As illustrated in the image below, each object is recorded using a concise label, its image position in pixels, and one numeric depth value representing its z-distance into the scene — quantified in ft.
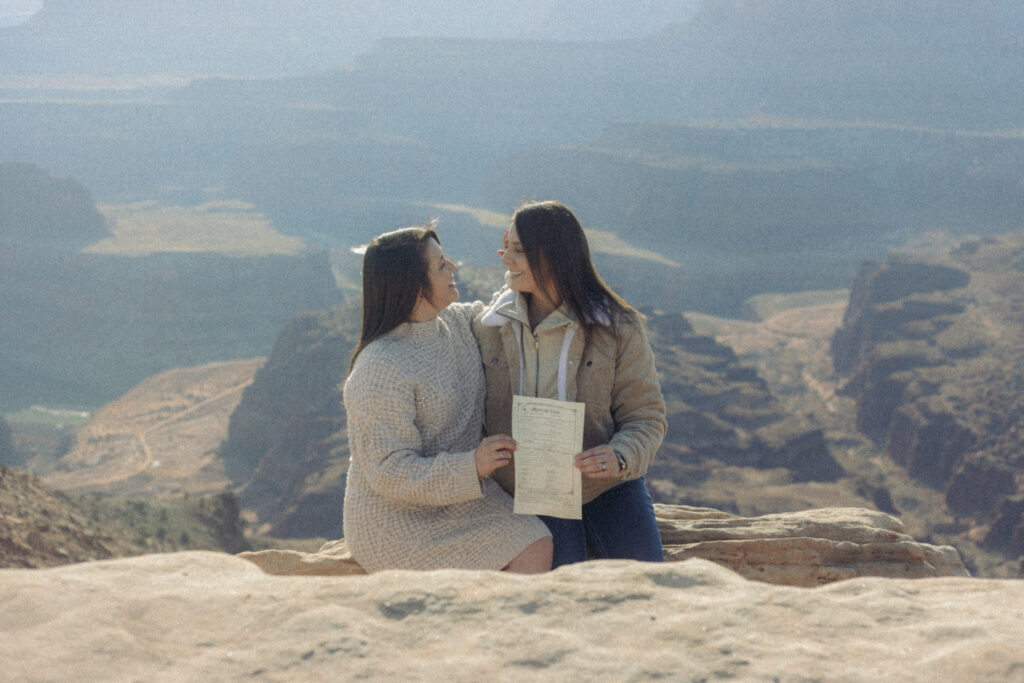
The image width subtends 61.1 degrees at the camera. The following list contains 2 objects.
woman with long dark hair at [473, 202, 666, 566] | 12.28
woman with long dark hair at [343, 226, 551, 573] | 11.05
